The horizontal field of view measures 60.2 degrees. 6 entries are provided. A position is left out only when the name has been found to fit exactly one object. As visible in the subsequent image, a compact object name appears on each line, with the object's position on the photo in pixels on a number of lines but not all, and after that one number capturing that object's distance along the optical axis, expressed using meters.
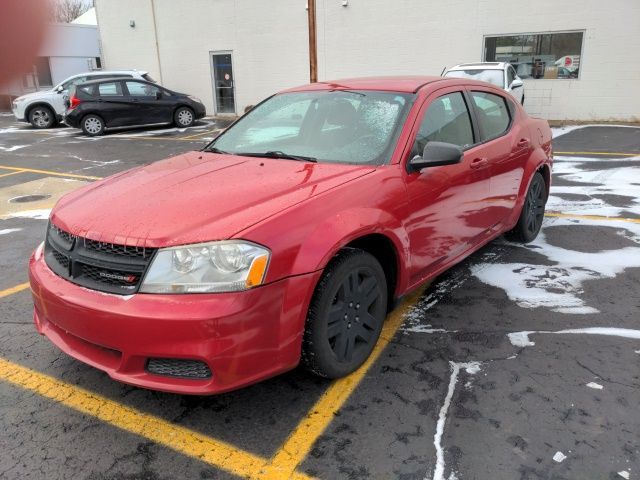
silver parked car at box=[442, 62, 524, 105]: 12.87
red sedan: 2.48
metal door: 19.34
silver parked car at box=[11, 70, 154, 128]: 15.86
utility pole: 14.37
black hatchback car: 14.41
